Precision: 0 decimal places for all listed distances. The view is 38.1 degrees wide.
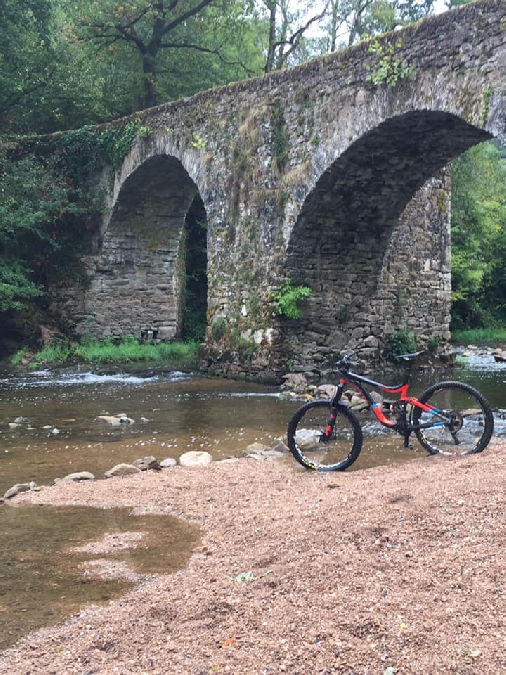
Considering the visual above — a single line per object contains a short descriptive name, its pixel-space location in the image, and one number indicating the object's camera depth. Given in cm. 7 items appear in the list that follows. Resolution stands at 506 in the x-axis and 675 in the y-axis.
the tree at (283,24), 1828
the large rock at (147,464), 529
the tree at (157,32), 1705
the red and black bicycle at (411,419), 495
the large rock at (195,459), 544
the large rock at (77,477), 497
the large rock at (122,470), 513
